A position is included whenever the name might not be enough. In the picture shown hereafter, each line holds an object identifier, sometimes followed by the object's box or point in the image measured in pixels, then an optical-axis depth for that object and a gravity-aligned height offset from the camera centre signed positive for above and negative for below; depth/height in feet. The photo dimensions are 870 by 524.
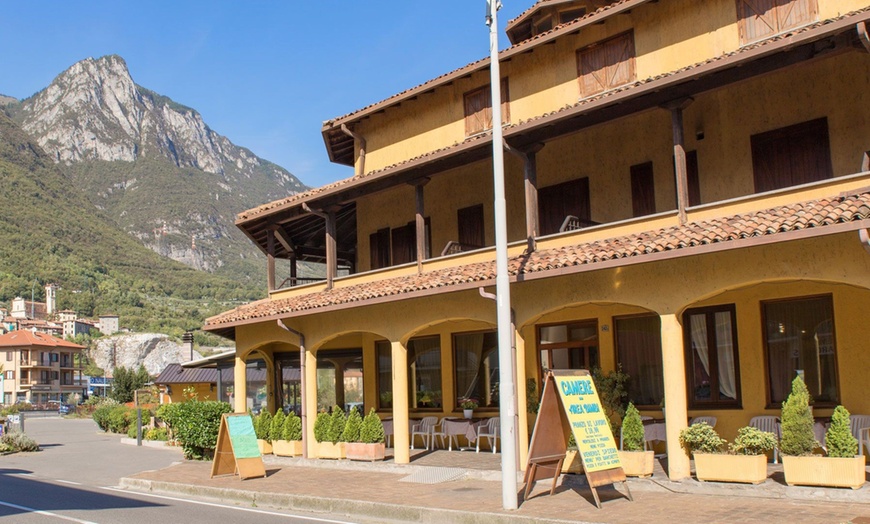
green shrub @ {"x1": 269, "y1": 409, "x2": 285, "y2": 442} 67.56 -5.06
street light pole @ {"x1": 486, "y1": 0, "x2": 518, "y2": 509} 38.70 +2.10
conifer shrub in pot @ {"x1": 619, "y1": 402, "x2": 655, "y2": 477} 43.21 -5.19
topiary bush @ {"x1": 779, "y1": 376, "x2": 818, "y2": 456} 37.76 -3.59
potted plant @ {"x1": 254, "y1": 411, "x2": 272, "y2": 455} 69.26 -5.47
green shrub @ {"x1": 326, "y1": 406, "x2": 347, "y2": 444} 62.39 -4.75
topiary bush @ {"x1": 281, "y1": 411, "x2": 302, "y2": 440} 66.28 -5.07
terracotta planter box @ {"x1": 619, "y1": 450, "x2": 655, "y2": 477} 43.16 -5.73
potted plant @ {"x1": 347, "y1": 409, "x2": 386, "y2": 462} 59.36 -5.78
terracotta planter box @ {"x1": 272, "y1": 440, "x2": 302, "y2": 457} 65.82 -6.60
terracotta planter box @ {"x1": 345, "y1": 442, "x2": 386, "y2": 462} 59.26 -6.39
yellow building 41.91 +7.83
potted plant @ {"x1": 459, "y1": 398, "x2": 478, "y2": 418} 64.18 -3.66
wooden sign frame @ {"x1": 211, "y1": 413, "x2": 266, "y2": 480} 55.01 -5.56
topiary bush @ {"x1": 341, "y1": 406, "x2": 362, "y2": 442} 61.21 -4.76
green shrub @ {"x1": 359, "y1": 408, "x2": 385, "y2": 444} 59.93 -4.92
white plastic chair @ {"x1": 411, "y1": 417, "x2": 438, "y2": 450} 64.45 -5.34
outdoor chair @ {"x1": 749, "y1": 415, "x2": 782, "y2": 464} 45.52 -4.23
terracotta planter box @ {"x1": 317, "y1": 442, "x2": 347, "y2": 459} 61.62 -6.49
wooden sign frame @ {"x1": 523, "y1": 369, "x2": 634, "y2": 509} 39.37 -4.13
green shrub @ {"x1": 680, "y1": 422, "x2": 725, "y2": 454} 40.47 -4.33
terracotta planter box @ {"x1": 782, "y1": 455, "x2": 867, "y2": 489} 35.91 -5.49
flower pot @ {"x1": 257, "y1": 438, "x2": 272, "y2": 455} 69.21 -6.69
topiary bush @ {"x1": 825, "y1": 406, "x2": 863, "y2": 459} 36.17 -4.05
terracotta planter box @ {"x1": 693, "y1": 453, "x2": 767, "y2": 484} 38.78 -5.59
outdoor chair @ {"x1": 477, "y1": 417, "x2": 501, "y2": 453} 60.23 -5.34
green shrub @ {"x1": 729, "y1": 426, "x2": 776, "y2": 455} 38.88 -4.38
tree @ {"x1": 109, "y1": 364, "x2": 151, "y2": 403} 175.52 -3.25
